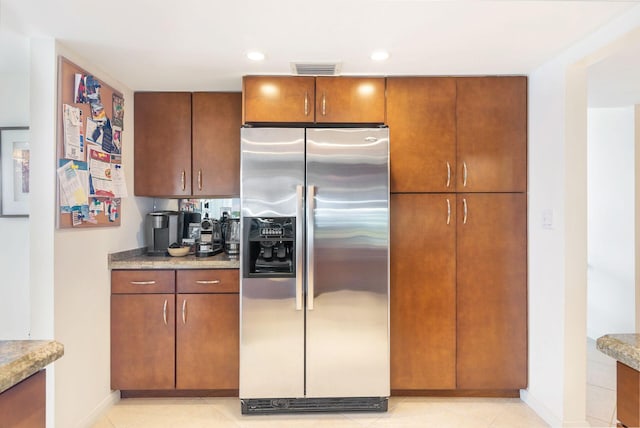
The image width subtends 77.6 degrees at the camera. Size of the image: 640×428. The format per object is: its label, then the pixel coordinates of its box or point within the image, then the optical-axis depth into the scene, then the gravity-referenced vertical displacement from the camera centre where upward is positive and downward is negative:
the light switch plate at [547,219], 2.45 -0.03
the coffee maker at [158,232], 3.11 -0.14
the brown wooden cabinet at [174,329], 2.71 -0.78
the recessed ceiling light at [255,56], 2.31 +0.94
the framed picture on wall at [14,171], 2.75 +0.30
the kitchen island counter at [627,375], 0.96 -0.40
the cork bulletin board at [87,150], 2.16 +0.38
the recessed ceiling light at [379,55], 2.32 +0.94
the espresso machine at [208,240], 3.03 -0.21
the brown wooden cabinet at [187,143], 3.00 +0.54
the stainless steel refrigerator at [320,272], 2.51 -0.37
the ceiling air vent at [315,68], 2.47 +0.93
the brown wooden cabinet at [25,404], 0.86 -0.43
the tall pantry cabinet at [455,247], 2.71 -0.22
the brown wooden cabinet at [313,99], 2.64 +0.77
